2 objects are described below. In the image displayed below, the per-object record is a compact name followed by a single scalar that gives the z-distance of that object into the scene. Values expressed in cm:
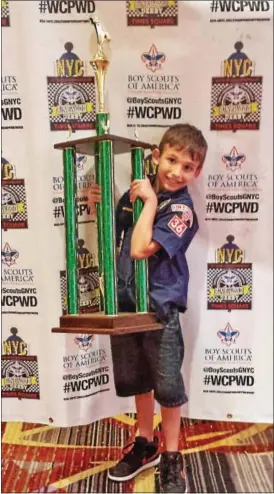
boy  121
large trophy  113
